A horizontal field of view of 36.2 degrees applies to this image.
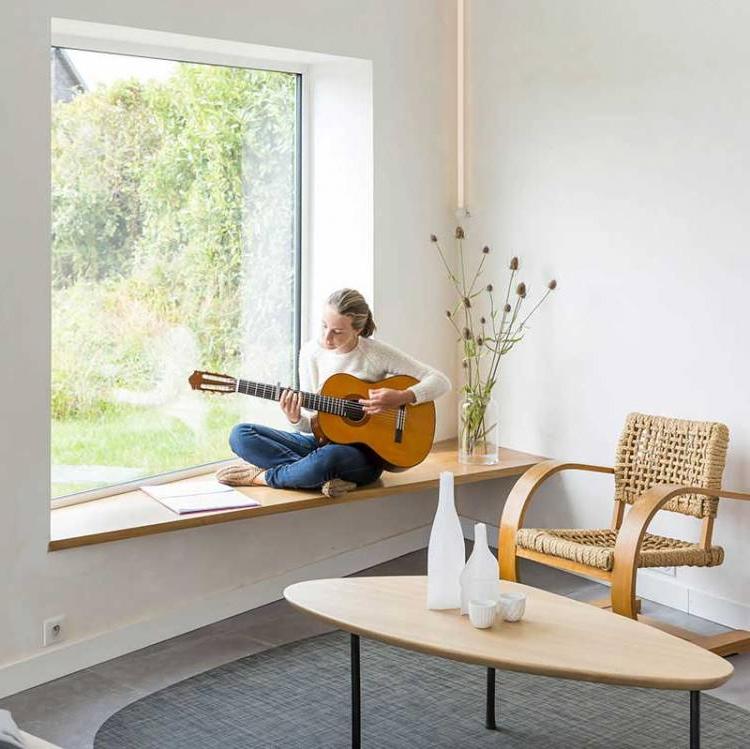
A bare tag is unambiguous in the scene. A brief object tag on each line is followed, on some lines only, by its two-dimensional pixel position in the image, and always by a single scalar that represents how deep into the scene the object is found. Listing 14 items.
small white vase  2.78
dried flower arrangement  4.57
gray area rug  3.08
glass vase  4.56
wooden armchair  3.51
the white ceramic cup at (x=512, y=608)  2.77
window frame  3.82
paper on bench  3.81
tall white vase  2.87
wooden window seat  3.55
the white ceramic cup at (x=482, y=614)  2.72
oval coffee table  2.47
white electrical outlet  3.47
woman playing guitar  4.02
